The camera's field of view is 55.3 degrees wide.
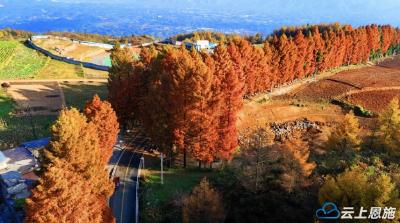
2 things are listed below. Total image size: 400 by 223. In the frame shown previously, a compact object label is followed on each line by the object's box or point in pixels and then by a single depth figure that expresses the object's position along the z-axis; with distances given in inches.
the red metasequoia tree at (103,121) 1675.7
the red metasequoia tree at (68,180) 1107.9
